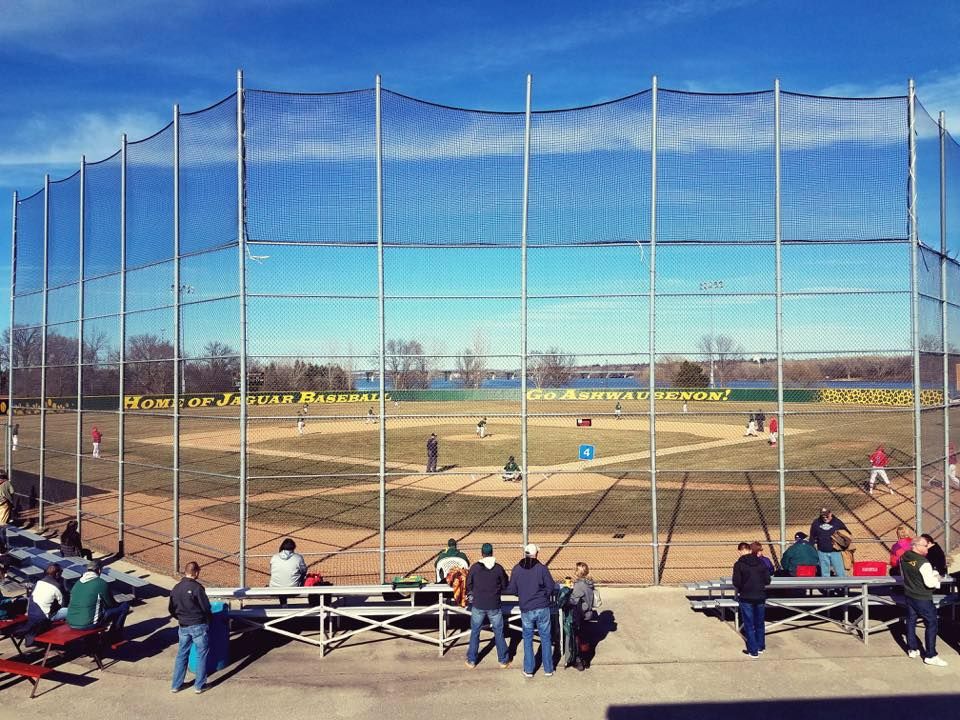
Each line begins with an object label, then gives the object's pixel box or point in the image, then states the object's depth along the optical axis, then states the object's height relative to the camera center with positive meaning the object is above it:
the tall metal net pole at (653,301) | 10.73 +1.32
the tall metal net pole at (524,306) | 10.55 +1.22
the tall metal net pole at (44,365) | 15.57 +0.34
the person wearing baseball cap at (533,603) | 7.74 -2.74
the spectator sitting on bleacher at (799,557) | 9.53 -2.68
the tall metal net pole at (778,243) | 10.78 +2.31
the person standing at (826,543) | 9.80 -2.58
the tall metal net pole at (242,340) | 10.15 +0.62
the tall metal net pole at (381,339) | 10.21 +0.65
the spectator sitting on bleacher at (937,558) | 8.97 -2.55
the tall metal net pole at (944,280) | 11.95 +1.94
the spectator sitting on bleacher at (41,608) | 8.20 -2.97
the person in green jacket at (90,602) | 7.99 -2.84
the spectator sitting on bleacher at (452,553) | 9.45 -2.60
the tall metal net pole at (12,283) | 16.97 +2.60
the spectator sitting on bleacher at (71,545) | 11.48 -3.01
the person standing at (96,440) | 27.98 -2.78
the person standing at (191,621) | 7.39 -2.84
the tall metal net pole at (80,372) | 14.08 +0.13
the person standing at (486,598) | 7.88 -2.73
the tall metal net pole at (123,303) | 13.00 +1.54
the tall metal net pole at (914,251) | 10.90 +2.19
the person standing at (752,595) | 8.09 -2.77
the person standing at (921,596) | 7.80 -2.69
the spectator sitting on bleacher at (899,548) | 9.28 -2.50
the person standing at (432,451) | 19.92 -2.31
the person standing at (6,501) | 13.93 -2.72
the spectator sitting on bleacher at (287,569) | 9.09 -2.73
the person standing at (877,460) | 16.45 -2.14
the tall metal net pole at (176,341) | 11.26 +0.66
